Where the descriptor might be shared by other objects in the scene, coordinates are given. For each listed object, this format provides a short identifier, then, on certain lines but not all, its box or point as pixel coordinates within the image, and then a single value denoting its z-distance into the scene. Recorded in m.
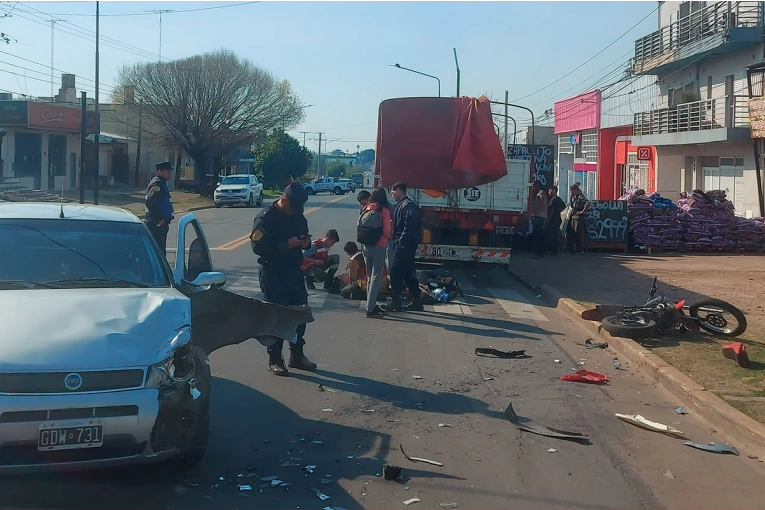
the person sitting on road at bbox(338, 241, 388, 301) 13.62
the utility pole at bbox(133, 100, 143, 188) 56.76
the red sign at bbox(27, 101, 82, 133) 43.22
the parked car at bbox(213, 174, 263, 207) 45.97
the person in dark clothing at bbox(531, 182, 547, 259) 20.67
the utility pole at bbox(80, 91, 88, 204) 33.43
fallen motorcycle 10.32
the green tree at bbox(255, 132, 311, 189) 80.06
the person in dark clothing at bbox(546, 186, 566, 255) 21.44
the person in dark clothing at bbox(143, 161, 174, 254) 12.88
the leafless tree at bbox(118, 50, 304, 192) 58.00
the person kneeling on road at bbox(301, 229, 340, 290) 14.37
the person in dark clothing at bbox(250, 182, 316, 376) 8.30
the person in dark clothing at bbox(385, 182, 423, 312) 12.57
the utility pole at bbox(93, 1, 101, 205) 34.56
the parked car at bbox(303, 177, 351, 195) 82.00
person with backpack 11.57
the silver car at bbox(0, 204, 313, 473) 4.61
